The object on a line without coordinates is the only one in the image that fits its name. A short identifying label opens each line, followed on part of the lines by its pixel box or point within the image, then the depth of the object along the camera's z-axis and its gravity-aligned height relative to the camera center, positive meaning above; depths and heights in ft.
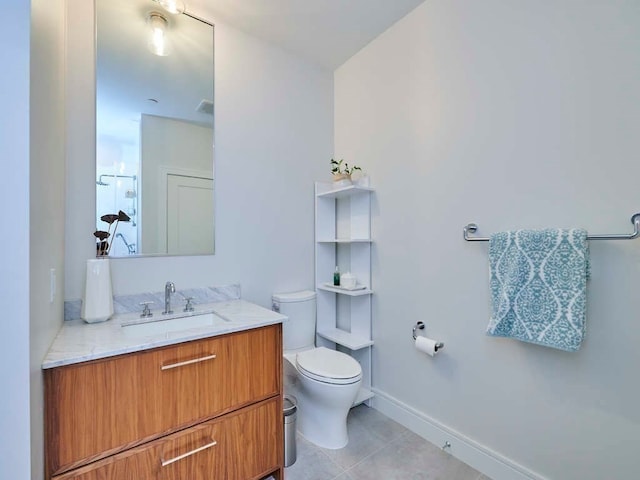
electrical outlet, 3.46 -0.54
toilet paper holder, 6.04 -1.79
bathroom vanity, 3.22 -2.06
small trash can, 5.23 -3.51
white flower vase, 4.47 -0.82
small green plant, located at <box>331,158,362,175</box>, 7.49 +1.91
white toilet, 5.35 -2.59
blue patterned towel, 3.83 -0.64
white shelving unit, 7.19 -0.68
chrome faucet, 5.18 -0.93
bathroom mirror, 5.20 +2.16
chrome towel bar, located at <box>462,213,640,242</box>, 3.55 +0.06
